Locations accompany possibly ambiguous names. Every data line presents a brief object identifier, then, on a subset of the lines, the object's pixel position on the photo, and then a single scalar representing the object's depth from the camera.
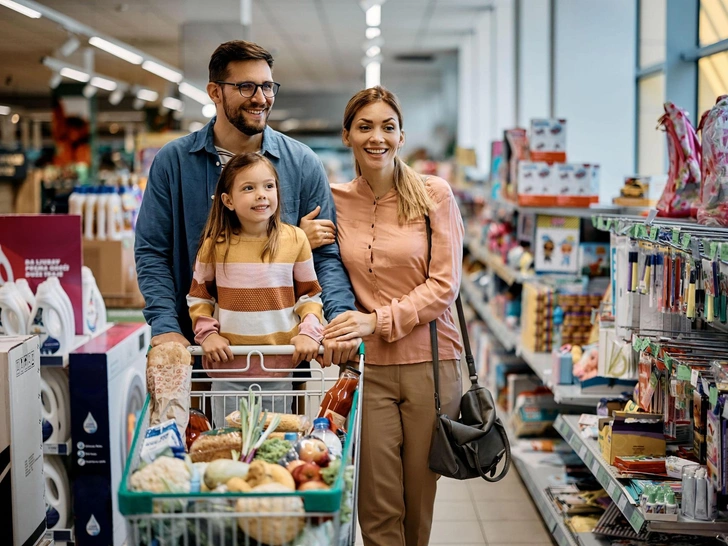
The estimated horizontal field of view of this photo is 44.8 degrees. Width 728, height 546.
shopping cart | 1.78
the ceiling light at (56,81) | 16.47
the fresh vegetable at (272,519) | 1.79
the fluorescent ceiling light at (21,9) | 9.73
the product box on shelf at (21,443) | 2.85
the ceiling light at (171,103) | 24.48
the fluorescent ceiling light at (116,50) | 13.34
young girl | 2.56
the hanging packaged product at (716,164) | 3.03
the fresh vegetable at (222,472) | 1.93
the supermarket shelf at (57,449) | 3.86
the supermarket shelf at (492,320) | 5.71
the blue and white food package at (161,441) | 2.00
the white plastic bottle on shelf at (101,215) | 5.37
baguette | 2.29
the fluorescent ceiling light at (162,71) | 17.01
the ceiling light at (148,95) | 22.45
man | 2.73
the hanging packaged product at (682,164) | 3.49
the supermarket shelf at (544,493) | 3.62
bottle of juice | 2.38
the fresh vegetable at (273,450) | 2.08
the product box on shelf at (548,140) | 5.67
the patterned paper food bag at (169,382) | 2.28
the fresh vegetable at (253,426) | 2.11
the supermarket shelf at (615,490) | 2.77
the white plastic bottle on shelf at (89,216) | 5.35
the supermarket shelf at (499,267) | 5.61
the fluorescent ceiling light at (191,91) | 11.99
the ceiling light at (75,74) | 15.63
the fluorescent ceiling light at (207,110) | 12.83
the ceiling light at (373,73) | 18.73
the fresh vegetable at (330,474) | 1.93
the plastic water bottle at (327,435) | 2.10
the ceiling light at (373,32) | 13.45
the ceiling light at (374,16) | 11.32
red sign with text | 3.98
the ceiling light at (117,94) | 20.82
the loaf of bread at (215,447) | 2.16
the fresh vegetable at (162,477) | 1.85
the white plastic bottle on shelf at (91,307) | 4.11
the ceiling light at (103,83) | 17.78
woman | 3.04
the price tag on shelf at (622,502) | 3.03
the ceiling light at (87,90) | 18.23
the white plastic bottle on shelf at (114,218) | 5.37
